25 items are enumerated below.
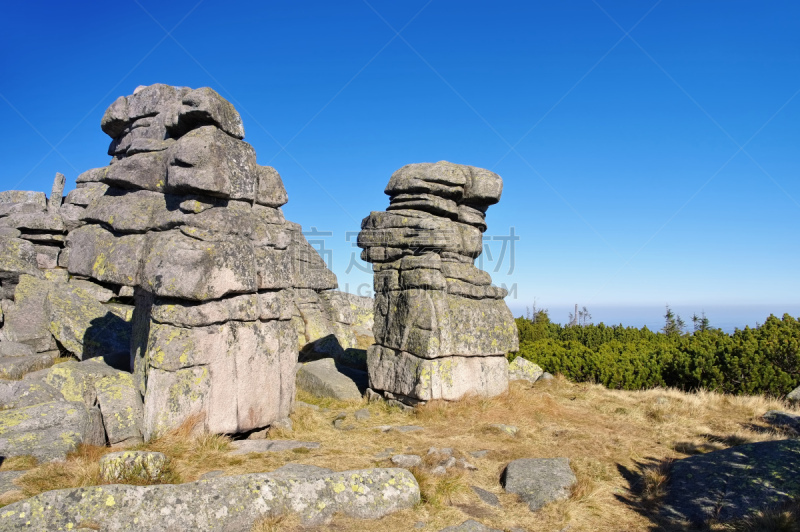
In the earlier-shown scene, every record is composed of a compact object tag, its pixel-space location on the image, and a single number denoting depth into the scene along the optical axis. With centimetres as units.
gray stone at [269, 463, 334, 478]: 716
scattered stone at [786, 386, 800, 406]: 1299
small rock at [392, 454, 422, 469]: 839
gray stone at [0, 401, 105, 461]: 734
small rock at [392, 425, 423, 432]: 1106
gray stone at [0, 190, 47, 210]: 2111
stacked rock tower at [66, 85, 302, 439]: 881
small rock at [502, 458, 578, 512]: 750
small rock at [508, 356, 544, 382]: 1659
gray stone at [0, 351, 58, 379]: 1130
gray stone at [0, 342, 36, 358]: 1329
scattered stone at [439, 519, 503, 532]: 625
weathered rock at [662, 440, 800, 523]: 667
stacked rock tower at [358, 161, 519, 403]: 1263
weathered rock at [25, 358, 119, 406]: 878
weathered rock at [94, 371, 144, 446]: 840
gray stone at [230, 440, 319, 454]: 880
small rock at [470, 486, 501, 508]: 744
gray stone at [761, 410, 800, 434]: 1080
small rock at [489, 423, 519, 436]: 1086
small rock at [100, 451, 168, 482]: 657
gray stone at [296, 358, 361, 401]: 1364
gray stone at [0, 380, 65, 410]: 850
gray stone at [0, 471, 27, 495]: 632
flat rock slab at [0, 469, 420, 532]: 514
